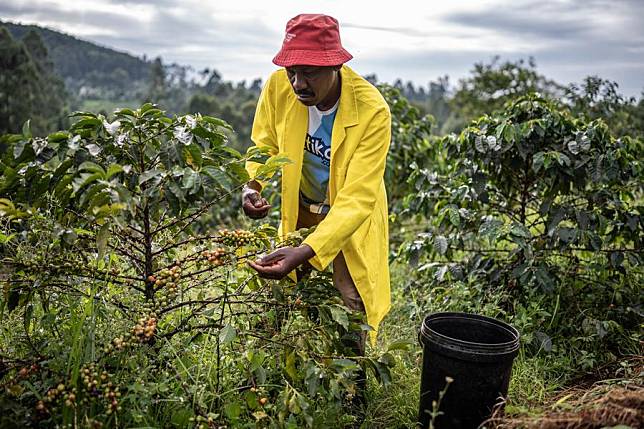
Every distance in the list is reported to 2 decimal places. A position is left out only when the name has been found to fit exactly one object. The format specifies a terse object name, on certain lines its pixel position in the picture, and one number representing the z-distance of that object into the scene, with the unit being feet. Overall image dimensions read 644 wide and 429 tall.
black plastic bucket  6.26
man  6.23
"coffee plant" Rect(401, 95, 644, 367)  9.22
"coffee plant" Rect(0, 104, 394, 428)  5.33
